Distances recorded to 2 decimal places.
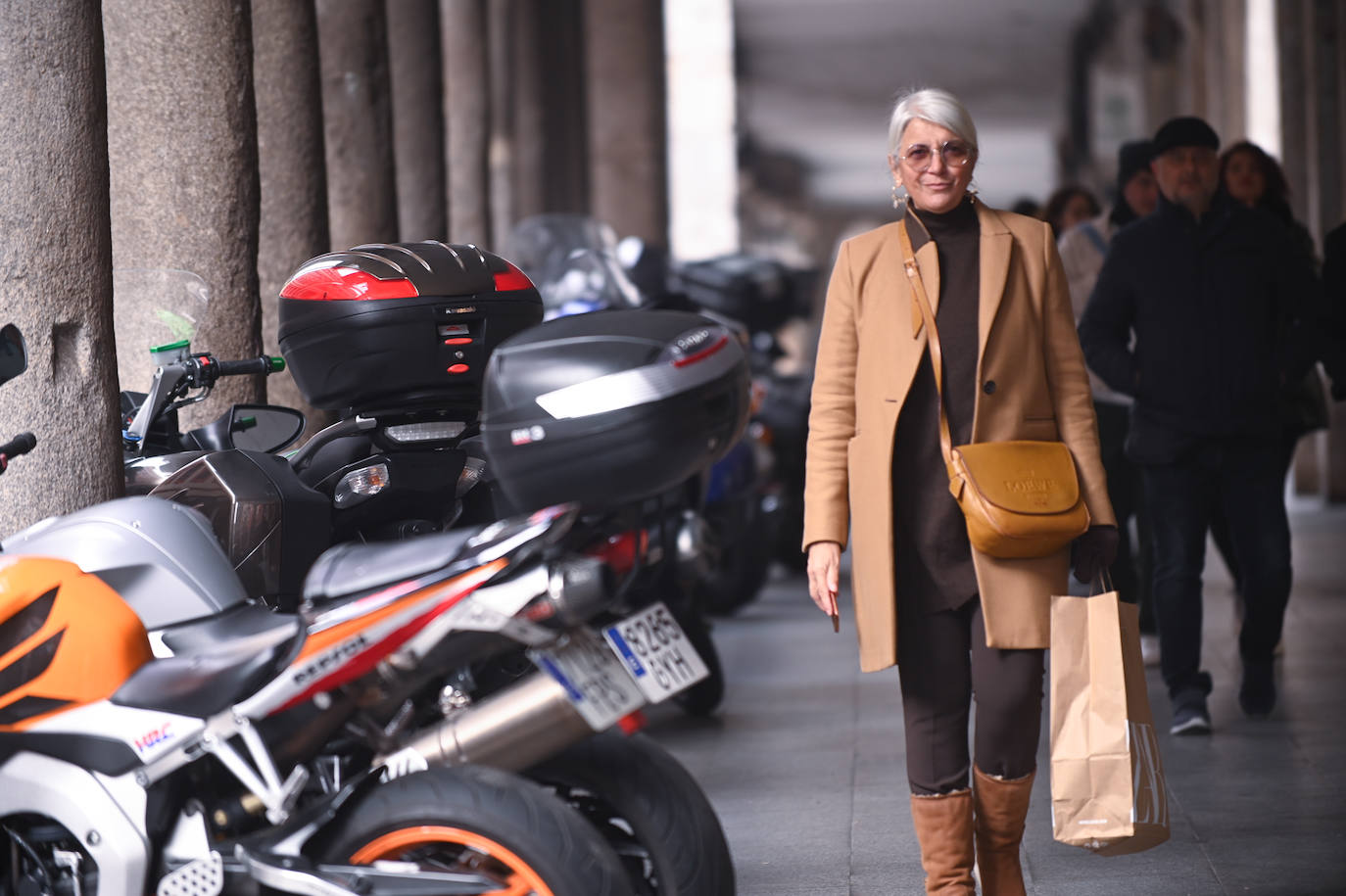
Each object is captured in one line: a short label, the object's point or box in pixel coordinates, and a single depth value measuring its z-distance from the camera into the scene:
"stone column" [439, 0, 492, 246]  25.94
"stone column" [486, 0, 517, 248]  31.80
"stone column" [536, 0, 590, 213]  33.99
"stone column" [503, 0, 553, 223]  32.66
